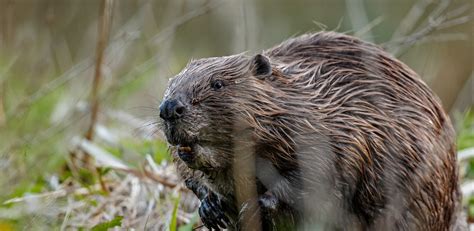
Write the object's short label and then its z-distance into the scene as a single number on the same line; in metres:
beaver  7.48
